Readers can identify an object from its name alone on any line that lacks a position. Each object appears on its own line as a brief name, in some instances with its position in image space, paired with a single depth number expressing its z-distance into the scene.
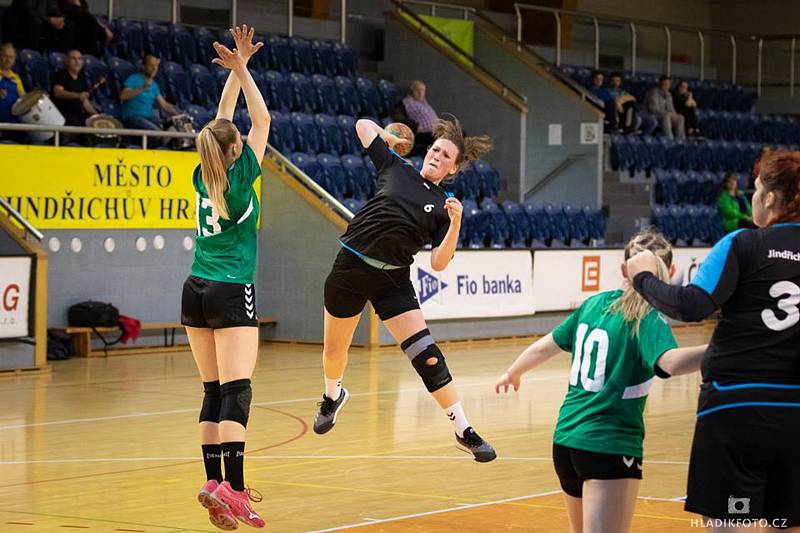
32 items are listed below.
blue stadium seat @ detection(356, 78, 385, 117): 21.44
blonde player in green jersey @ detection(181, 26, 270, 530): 6.49
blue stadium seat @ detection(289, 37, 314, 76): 21.48
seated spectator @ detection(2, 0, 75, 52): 17.84
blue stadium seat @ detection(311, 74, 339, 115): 20.88
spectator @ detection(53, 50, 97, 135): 16.73
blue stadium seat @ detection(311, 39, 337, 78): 21.78
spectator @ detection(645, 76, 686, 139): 25.50
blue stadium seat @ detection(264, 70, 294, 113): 20.19
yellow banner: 15.74
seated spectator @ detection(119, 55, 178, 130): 17.34
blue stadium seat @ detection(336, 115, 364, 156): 20.36
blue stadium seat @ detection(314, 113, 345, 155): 19.97
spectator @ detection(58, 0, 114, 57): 17.95
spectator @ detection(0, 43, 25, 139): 16.02
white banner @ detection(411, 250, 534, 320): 18.16
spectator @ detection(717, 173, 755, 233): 23.11
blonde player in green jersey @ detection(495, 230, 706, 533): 4.69
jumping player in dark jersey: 8.12
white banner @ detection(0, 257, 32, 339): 14.20
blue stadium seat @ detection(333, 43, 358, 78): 22.06
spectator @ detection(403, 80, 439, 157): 20.53
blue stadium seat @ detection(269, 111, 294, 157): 19.06
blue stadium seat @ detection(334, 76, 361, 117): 21.16
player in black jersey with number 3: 4.27
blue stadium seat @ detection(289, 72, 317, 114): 20.59
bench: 16.20
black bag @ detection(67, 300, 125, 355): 16.09
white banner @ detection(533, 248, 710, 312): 19.98
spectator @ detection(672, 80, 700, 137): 26.02
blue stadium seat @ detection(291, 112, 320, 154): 19.56
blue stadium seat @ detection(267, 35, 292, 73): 21.14
